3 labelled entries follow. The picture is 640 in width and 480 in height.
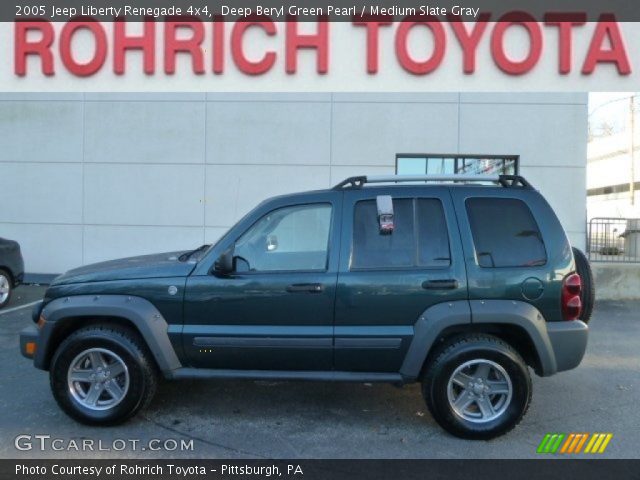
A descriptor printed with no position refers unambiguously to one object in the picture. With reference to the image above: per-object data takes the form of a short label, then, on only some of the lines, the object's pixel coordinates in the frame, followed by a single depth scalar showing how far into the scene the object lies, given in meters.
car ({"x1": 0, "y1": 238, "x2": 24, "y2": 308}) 7.84
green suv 3.63
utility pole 31.19
